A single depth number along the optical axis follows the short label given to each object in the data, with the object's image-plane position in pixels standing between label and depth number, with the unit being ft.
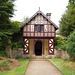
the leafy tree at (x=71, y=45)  35.24
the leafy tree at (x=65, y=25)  98.70
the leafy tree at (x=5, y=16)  42.69
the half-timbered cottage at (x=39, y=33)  61.46
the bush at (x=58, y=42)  68.35
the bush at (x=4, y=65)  31.46
